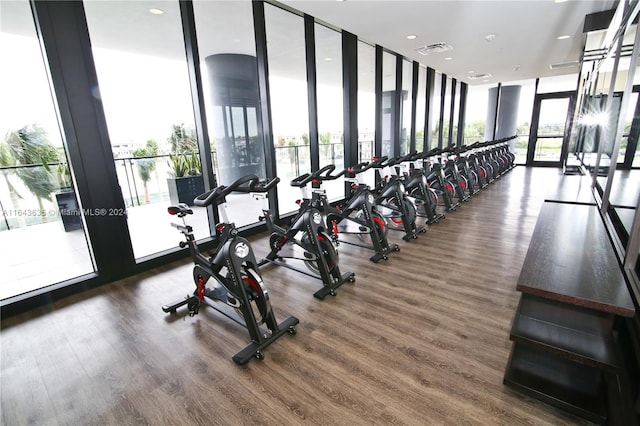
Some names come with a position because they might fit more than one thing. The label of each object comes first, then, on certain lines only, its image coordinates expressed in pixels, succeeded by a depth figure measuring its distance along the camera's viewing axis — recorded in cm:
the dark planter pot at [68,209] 288
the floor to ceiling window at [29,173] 261
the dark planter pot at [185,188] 493
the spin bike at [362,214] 327
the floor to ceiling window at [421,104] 816
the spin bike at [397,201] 386
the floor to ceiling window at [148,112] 348
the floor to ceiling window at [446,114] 978
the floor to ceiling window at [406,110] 755
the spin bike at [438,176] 494
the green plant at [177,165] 457
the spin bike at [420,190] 445
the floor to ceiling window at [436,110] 889
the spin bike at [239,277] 192
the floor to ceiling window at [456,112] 1053
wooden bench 128
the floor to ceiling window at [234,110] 529
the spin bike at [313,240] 261
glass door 1005
